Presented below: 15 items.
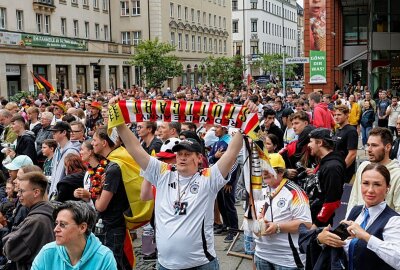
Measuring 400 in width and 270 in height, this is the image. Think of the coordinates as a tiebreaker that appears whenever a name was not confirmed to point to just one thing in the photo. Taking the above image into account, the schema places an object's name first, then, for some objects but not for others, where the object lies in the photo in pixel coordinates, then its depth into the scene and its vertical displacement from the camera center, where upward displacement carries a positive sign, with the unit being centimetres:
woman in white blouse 360 -105
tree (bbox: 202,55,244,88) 4938 +109
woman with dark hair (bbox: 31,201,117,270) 371 -115
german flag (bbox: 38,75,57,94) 2467 +3
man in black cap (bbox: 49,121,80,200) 735 -83
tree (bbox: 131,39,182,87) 4125 +167
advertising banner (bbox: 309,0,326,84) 2606 +215
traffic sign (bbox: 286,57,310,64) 1912 +77
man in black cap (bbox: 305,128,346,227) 527 -99
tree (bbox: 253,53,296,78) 6525 +226
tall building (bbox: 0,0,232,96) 3634 +429
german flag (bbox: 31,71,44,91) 2445 +10
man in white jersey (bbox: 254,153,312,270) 479 -125
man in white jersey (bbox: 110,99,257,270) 445 -98
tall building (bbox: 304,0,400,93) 2658 +228
